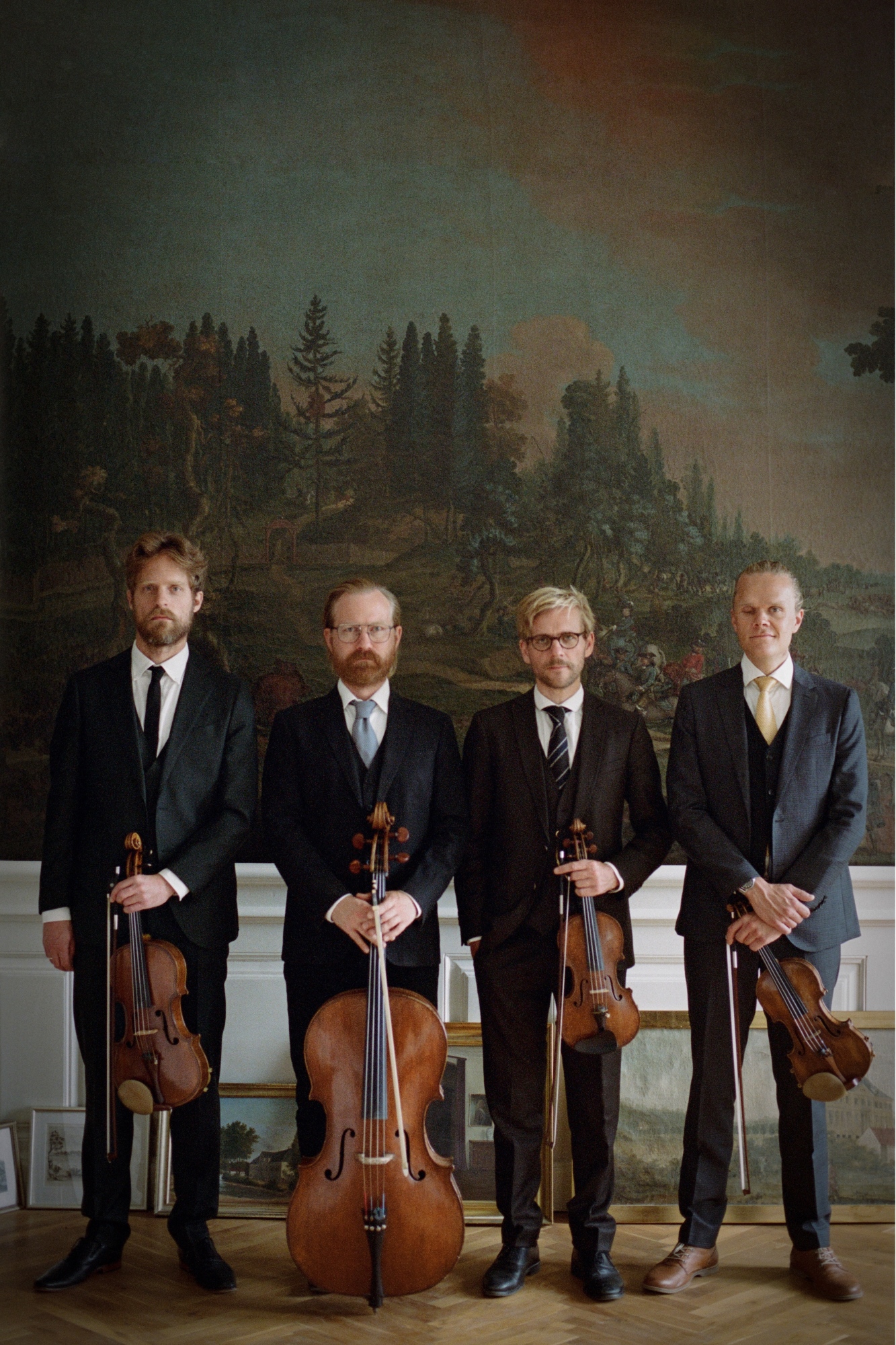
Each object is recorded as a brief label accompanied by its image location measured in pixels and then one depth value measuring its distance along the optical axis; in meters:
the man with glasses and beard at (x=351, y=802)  2.90
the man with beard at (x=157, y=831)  2.95
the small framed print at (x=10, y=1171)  3.60
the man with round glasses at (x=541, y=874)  2.91
